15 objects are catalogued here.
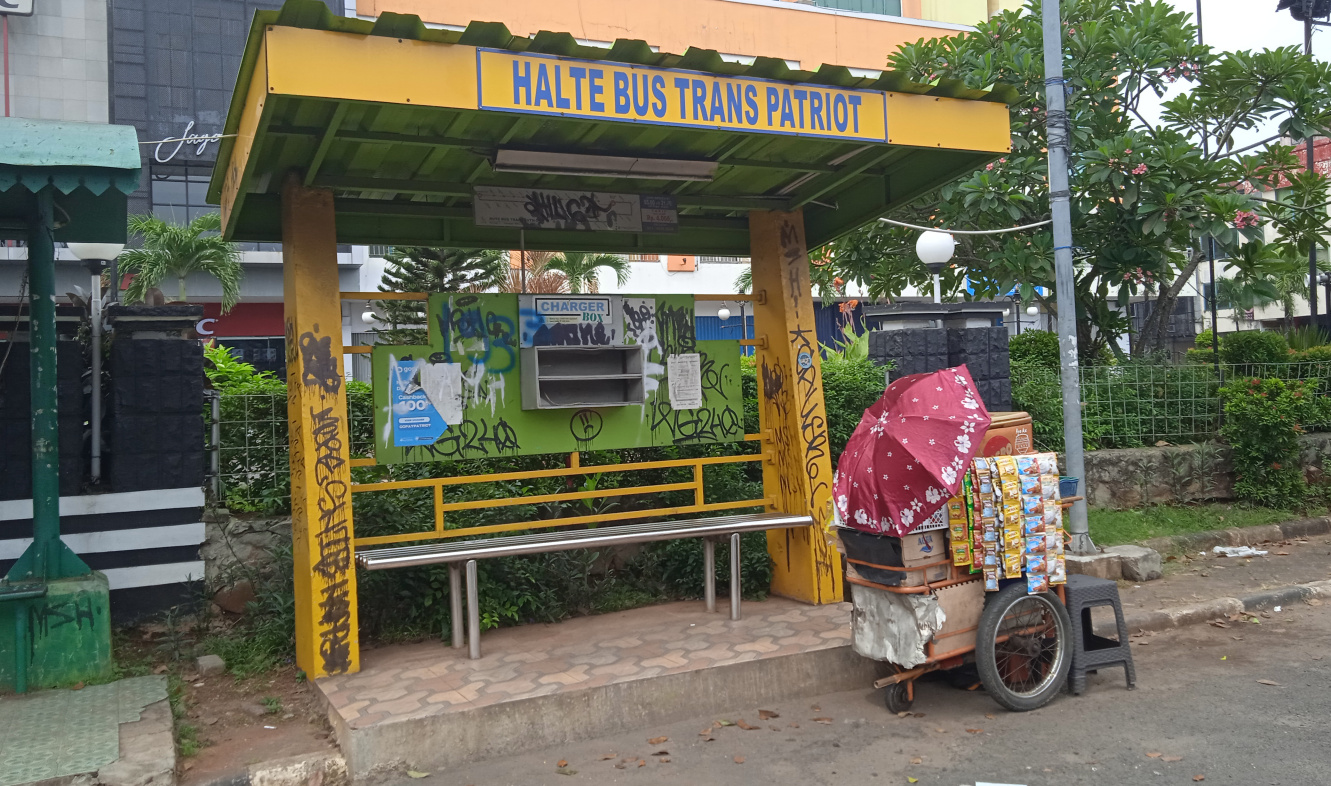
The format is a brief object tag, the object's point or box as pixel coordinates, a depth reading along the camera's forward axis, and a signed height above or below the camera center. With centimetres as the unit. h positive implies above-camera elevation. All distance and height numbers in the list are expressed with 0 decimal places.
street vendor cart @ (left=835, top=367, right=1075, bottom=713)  491 -76
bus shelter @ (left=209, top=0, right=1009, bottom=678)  457 +153
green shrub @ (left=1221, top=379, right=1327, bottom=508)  1033 -51
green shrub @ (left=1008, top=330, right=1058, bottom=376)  1189 +65
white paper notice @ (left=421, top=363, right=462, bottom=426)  610 +23
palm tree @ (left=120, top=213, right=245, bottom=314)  1919 +370
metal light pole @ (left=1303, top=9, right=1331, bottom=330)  1485 +207
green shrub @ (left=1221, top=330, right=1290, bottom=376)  1260 +56
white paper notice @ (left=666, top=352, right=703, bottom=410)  688 +24
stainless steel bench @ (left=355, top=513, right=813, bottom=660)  552 -76
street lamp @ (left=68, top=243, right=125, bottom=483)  625 +107
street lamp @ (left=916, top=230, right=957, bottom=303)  874 +144
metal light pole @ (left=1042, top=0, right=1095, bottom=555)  800 +146
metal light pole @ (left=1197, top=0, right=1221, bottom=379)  1236 +172
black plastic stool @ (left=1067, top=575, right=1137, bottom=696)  538 -141
